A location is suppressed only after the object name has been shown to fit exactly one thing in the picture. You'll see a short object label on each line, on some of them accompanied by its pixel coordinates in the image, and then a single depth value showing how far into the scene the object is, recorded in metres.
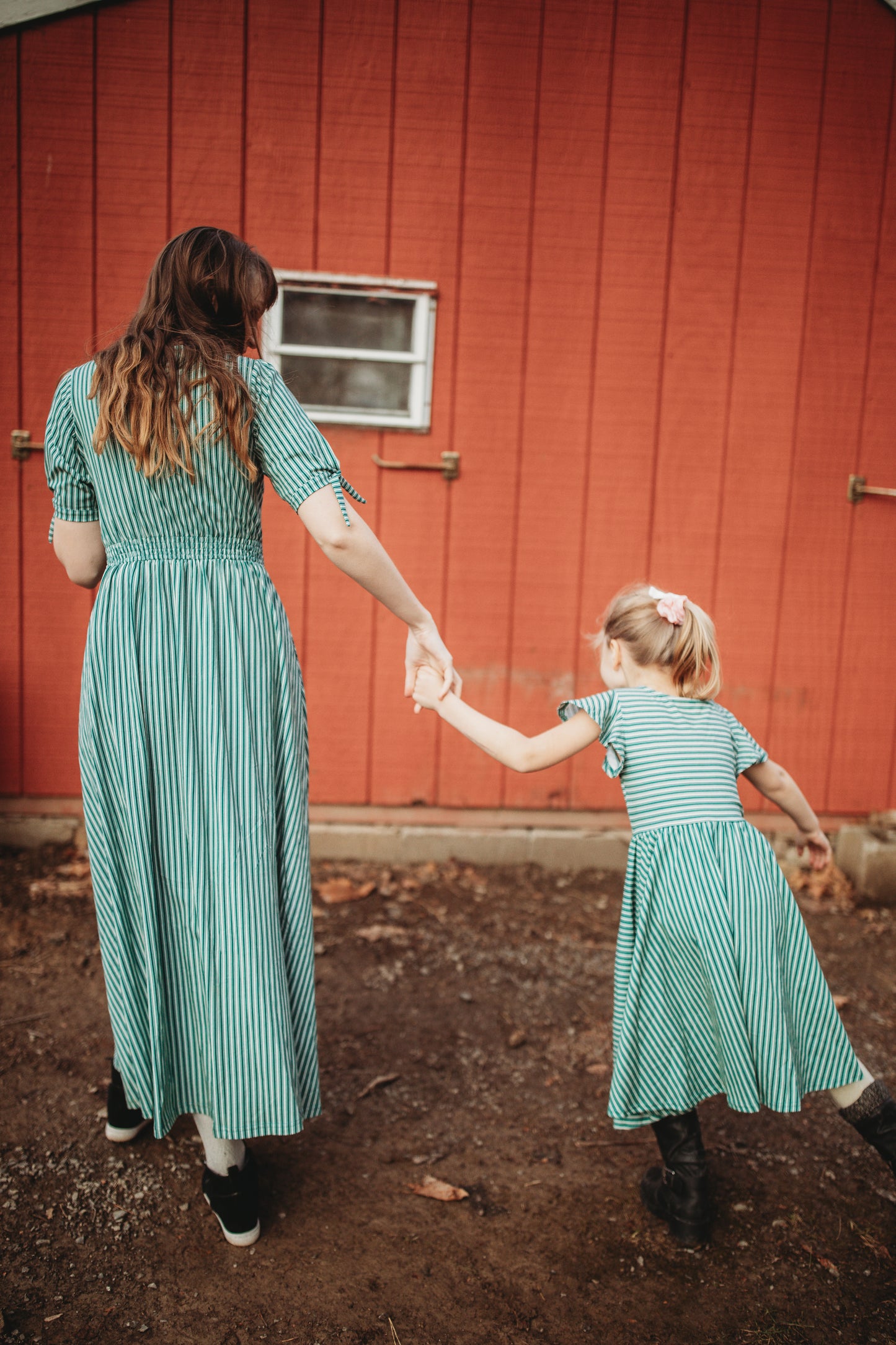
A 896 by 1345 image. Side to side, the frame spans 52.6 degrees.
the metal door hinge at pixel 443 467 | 3.88
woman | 1.68
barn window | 3.76
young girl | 1.83
